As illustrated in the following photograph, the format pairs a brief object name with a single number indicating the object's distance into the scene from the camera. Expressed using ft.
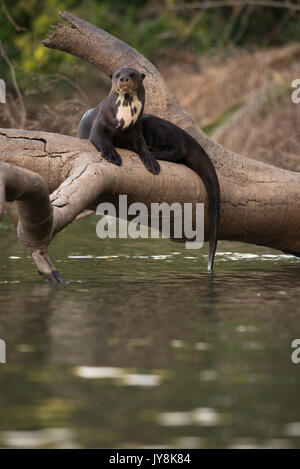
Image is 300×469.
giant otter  27.86
